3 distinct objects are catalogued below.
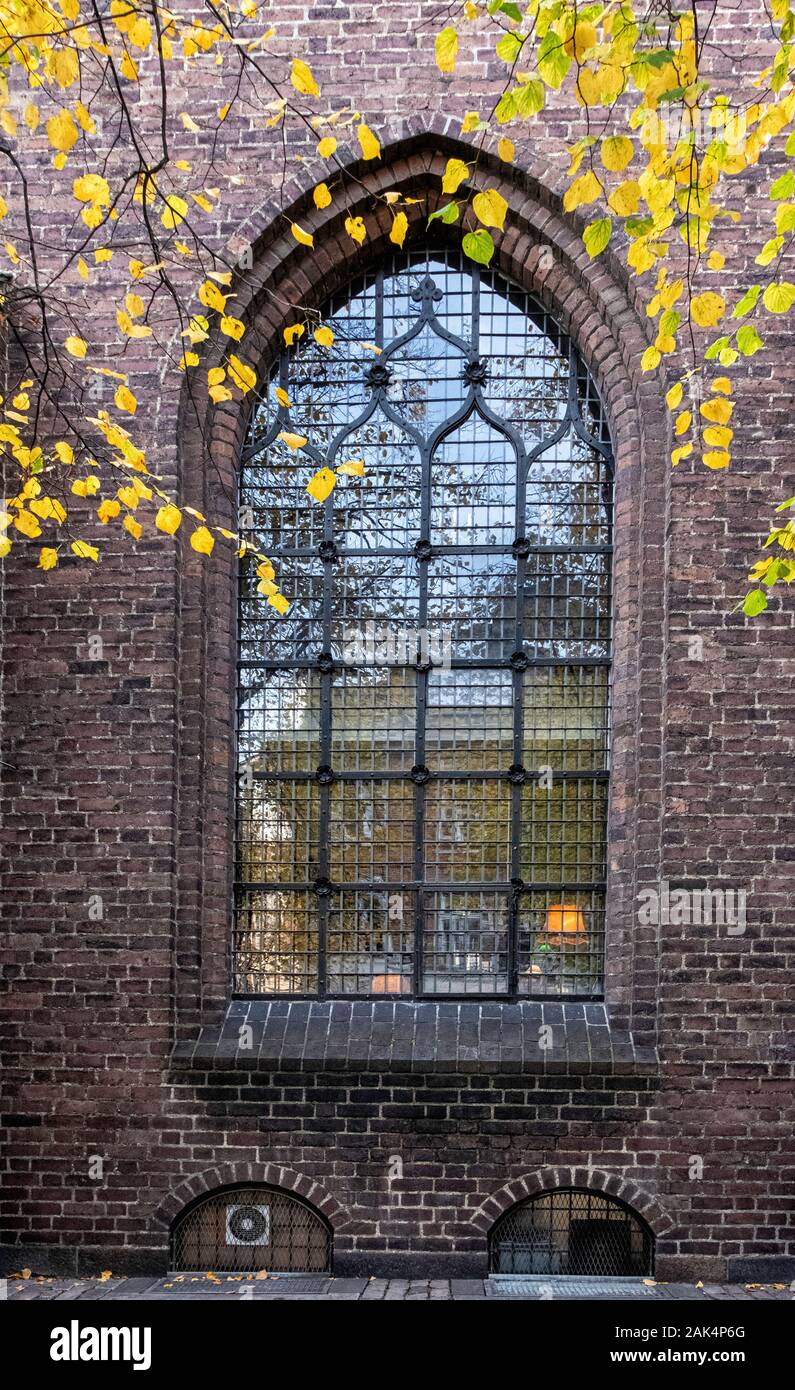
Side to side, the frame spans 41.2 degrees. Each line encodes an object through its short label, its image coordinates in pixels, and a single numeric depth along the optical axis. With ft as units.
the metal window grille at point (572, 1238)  19.48
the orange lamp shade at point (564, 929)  20.88
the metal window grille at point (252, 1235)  19.84
